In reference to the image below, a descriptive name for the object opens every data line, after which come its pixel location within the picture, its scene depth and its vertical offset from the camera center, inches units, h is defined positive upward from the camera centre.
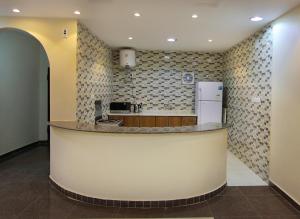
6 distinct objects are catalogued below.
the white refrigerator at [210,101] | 255.1 -5.2
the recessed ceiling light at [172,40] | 213.8 +45.7
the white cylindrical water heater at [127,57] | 253.6 +36.2
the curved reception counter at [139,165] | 128.1 -35.2
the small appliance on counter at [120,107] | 258.2 -12.4
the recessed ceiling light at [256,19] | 152.3 +45.4
